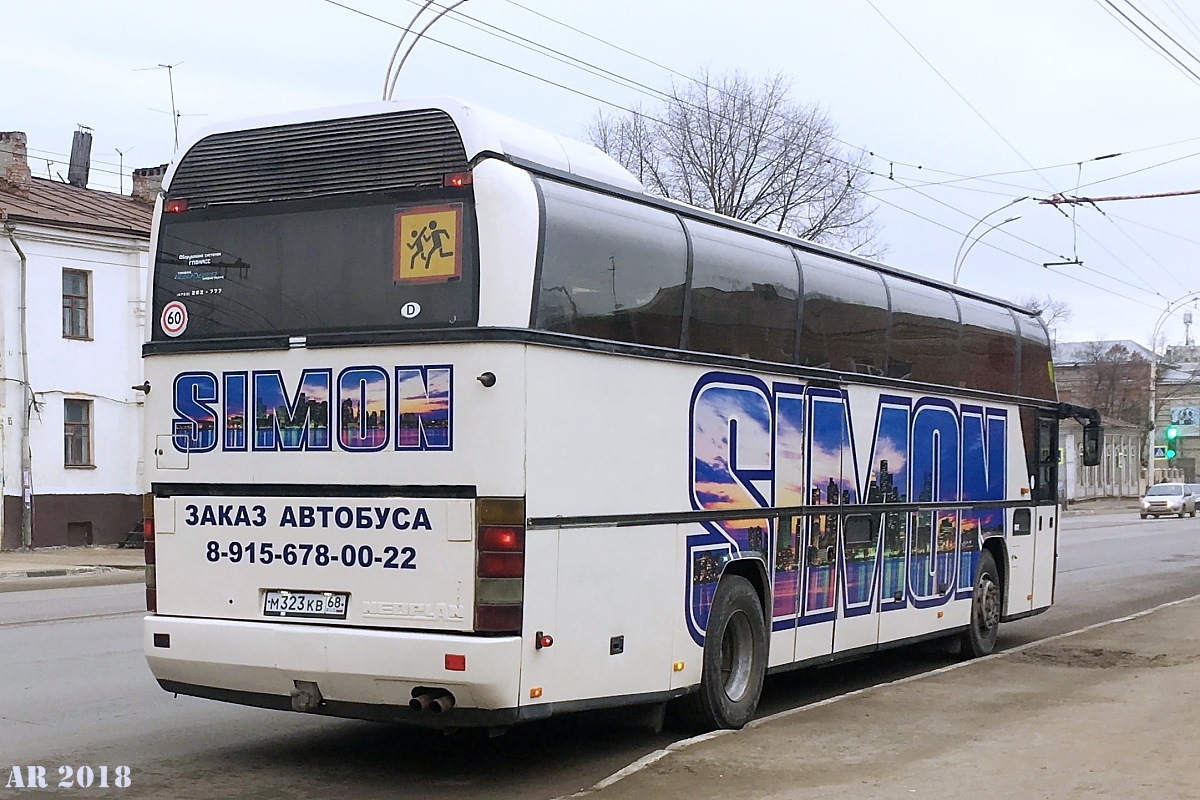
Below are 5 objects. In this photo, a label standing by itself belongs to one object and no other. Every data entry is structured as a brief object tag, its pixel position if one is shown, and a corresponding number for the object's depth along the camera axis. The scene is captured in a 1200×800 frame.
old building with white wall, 31.50
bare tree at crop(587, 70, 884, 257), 49.72
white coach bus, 7.73
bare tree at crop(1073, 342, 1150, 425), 97.19
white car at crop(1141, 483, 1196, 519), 64.44
